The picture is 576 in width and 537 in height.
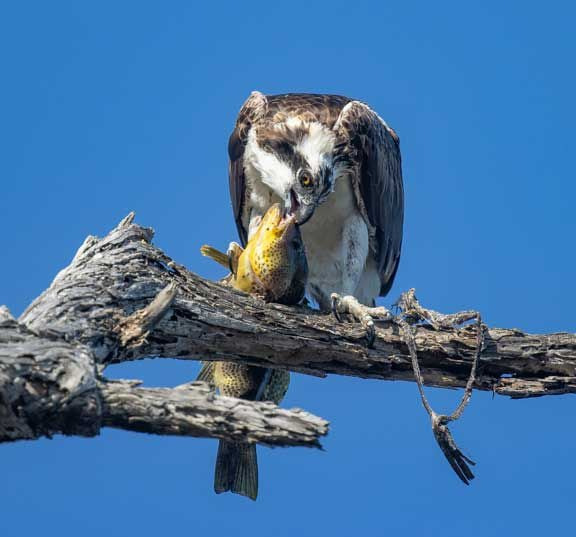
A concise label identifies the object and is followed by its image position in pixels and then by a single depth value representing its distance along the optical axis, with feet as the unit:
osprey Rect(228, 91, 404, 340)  49.62
